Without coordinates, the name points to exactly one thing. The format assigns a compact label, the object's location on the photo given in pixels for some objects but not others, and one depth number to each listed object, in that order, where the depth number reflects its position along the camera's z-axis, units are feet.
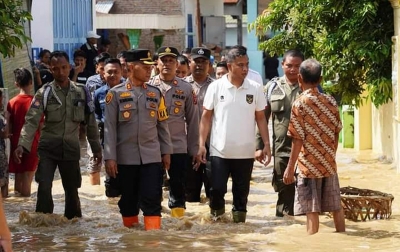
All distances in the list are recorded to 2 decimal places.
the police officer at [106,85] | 40.14
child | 41.63
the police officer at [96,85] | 43.83
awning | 114.52
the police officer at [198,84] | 38.75
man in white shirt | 33.30
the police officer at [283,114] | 34.60
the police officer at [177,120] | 36.17
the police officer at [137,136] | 31.81
